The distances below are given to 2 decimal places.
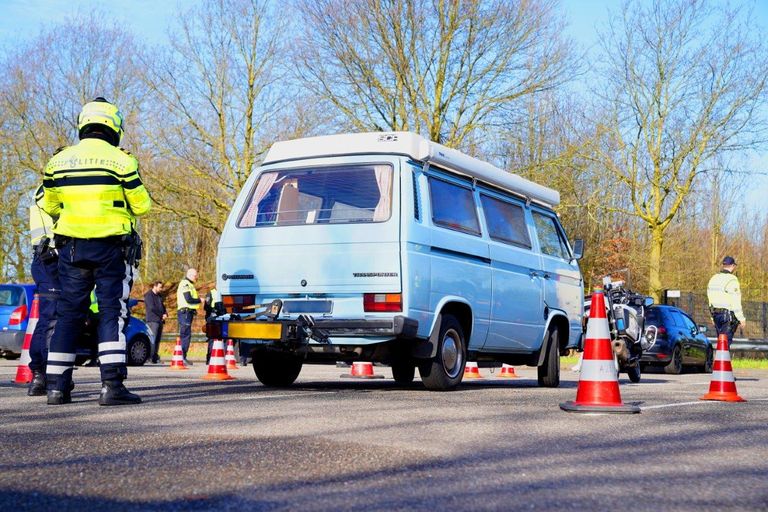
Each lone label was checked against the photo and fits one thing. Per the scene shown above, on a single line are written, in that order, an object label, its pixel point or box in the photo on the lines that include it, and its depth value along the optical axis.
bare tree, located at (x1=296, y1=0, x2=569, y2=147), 26.55
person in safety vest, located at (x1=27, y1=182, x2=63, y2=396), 9.12
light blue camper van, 9.02
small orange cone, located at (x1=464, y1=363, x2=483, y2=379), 15.33
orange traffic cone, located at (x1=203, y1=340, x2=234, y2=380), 11.91
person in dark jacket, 21.61
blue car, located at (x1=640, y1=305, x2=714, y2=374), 19.16
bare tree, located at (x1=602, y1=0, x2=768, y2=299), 31.44
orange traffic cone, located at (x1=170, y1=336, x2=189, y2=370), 18.05
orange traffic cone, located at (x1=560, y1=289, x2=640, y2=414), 7.54
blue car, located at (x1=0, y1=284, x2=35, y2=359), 18.27
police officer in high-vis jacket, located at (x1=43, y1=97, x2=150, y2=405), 7.70
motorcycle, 12.83
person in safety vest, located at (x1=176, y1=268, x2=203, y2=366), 20.83
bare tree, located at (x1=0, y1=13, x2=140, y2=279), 32.00
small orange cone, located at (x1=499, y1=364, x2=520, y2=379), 16.39
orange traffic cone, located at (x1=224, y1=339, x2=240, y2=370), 18.15
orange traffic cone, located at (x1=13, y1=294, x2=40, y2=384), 10.48
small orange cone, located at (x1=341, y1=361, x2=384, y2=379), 14.67
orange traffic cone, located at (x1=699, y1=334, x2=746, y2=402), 9.61
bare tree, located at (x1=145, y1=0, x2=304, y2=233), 28.27
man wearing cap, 16.22
